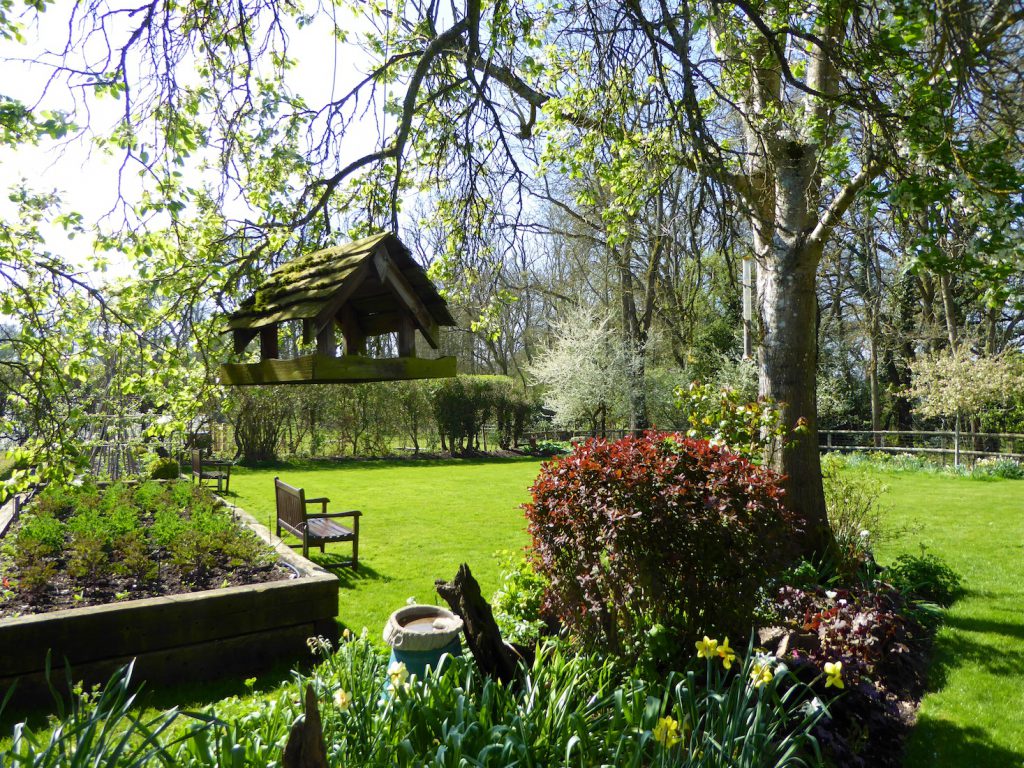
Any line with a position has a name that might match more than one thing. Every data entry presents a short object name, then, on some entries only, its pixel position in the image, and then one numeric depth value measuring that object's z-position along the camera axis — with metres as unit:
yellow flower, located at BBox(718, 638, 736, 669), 3.02
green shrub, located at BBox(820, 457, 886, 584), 6.17
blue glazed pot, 3.85
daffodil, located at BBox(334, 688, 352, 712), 2.80
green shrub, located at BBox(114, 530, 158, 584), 5.53
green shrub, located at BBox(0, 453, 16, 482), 10.95
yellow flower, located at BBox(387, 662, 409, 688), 2.99
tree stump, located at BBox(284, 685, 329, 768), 1.91
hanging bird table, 3.30
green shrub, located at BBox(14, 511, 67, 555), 5.99
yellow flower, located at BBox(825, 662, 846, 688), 2.89
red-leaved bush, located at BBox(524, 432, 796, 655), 3.98
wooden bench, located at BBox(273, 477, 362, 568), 7.55
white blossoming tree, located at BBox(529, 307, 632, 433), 24.31
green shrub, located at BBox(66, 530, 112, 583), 5.47
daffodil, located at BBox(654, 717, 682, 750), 2.55
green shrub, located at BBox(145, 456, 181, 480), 12.73
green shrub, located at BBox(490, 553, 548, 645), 4.75
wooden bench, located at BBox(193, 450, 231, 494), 12.83
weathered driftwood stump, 3.69
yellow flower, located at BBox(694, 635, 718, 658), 3.02
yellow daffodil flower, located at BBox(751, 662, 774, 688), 2.78
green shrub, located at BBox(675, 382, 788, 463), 6.34
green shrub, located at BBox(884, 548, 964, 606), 6.71
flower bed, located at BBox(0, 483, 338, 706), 4.48
